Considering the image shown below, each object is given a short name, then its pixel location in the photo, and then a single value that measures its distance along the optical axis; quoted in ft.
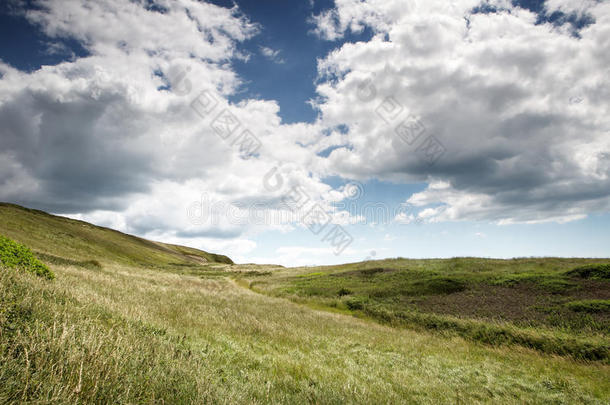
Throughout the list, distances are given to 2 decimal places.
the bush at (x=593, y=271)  87.31
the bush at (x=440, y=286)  102.90
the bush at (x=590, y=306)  60.49
